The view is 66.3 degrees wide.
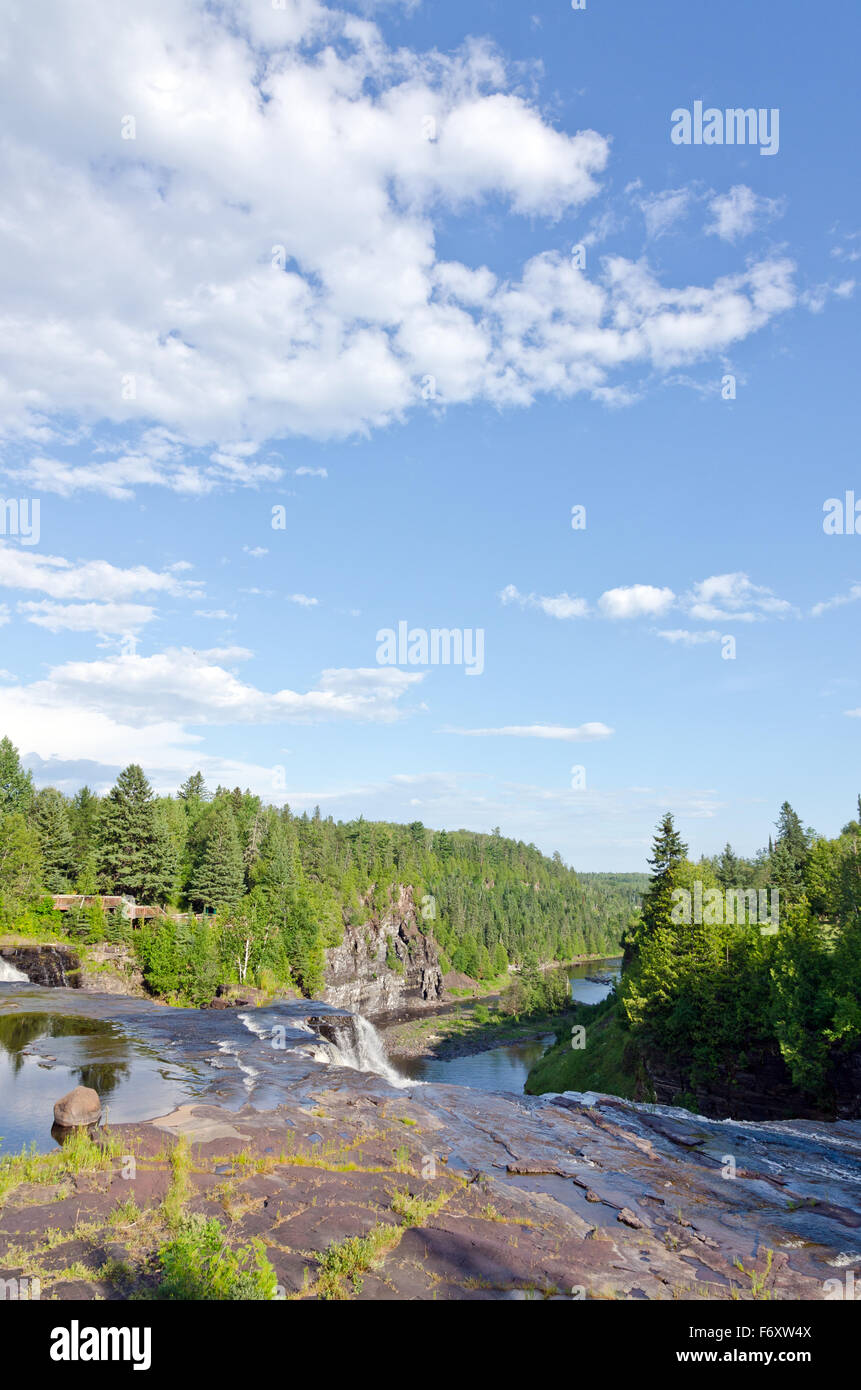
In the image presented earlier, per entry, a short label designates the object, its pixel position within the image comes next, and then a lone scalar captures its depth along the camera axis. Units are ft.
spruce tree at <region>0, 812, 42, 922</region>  229.25
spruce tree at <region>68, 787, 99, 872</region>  300.61
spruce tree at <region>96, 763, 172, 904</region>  256.93
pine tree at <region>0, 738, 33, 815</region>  426.92
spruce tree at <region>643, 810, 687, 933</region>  192.85
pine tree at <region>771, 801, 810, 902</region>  277.81
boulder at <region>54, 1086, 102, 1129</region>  75.41
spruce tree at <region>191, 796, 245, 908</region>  285.43
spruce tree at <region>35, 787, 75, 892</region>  282.36
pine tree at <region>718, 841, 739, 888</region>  357.02
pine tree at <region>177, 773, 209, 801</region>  536.42
